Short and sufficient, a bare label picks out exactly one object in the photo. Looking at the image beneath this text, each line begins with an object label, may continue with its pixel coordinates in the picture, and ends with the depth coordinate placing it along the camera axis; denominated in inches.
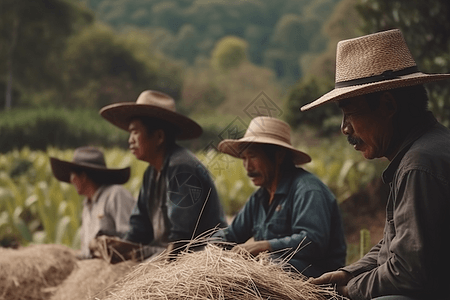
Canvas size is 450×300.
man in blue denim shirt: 127.1
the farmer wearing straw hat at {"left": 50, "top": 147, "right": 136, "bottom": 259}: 190.2
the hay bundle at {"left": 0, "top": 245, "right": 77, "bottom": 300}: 192.4
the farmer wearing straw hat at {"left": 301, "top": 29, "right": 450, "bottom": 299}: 84.2
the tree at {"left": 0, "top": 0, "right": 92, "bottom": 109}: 1380.4
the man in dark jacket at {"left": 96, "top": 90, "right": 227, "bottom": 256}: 157.8
